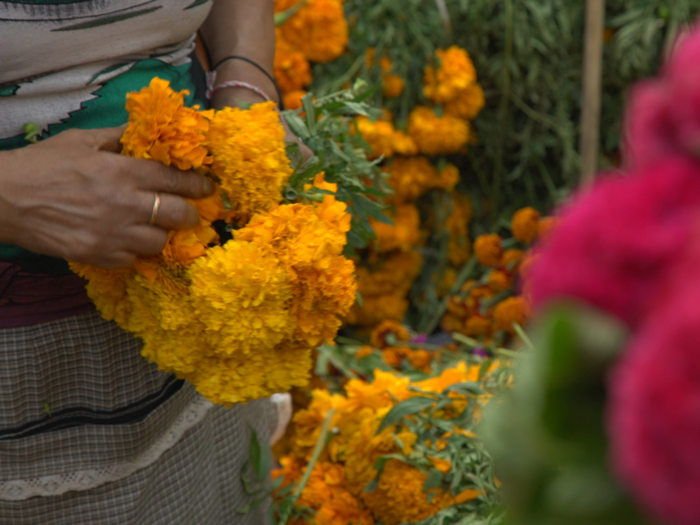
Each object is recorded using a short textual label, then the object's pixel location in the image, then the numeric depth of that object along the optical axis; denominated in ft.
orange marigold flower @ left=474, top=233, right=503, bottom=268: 6.89
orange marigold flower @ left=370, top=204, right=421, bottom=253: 7.58
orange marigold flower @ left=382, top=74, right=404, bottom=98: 7.74
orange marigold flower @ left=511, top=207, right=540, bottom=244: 6.57
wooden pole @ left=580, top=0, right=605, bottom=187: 7.48
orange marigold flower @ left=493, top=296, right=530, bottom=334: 6.07
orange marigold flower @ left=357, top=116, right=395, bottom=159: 7.23
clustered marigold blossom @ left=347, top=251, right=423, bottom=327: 7.92
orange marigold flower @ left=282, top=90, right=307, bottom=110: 6.98
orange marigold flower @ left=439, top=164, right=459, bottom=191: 8.14
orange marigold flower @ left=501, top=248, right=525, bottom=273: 6.83
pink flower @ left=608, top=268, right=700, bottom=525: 1.65
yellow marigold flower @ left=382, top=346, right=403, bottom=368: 6.24
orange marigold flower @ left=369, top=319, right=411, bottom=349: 6.76
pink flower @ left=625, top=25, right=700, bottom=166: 1.93
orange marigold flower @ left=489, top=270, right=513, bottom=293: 6.75
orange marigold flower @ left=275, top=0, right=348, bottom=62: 6.95
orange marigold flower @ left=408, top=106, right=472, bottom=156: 7.70
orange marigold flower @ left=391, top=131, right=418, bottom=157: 7.57
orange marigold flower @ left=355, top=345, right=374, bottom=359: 6.36
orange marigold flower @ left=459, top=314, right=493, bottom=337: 6.95
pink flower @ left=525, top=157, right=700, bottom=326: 1.87
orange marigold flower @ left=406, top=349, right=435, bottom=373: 6.08
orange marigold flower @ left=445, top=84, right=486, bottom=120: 7.83
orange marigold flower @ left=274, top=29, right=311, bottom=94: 7.20
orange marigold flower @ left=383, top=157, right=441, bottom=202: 7.90
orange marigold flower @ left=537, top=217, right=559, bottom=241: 6.15
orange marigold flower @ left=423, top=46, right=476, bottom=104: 7.64
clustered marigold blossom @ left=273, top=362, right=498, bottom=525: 4.38
